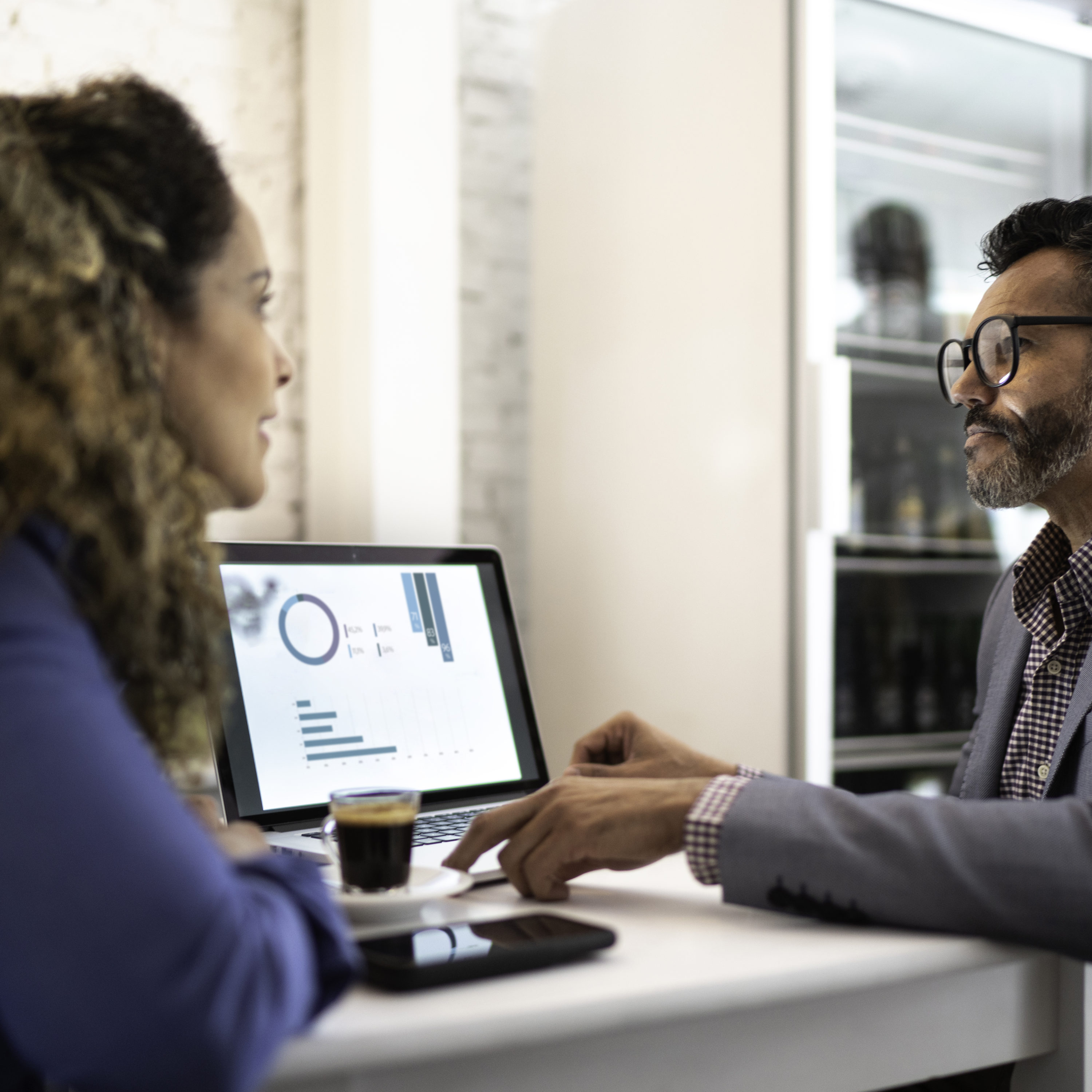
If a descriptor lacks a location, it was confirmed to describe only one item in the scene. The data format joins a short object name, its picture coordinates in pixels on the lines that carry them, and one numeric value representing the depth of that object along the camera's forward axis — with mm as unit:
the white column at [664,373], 2094
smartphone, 763
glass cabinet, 2746
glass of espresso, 925
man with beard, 888
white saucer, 899
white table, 709
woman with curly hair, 586
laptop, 1323
